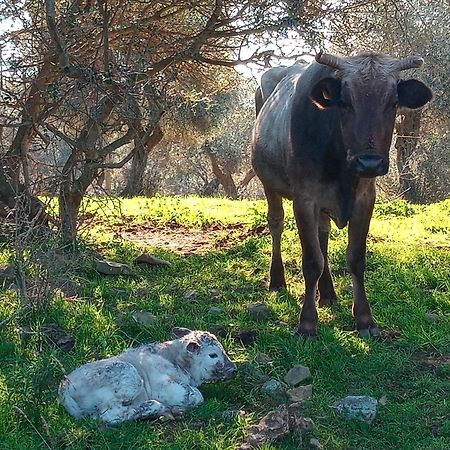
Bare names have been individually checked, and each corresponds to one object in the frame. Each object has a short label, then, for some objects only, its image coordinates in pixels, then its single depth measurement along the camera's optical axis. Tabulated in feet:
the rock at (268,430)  13.23
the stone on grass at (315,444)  13.02
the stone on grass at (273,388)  15.39
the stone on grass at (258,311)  20.67
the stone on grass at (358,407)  14.35
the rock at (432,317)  20.59
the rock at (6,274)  23.04
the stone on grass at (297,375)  16.06
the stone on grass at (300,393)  15.07
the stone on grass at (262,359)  17.04
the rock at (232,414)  14.33
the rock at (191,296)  22.55
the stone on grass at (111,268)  25.59
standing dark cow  17.74
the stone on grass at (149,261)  27.17
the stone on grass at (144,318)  19.48
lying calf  13.79
